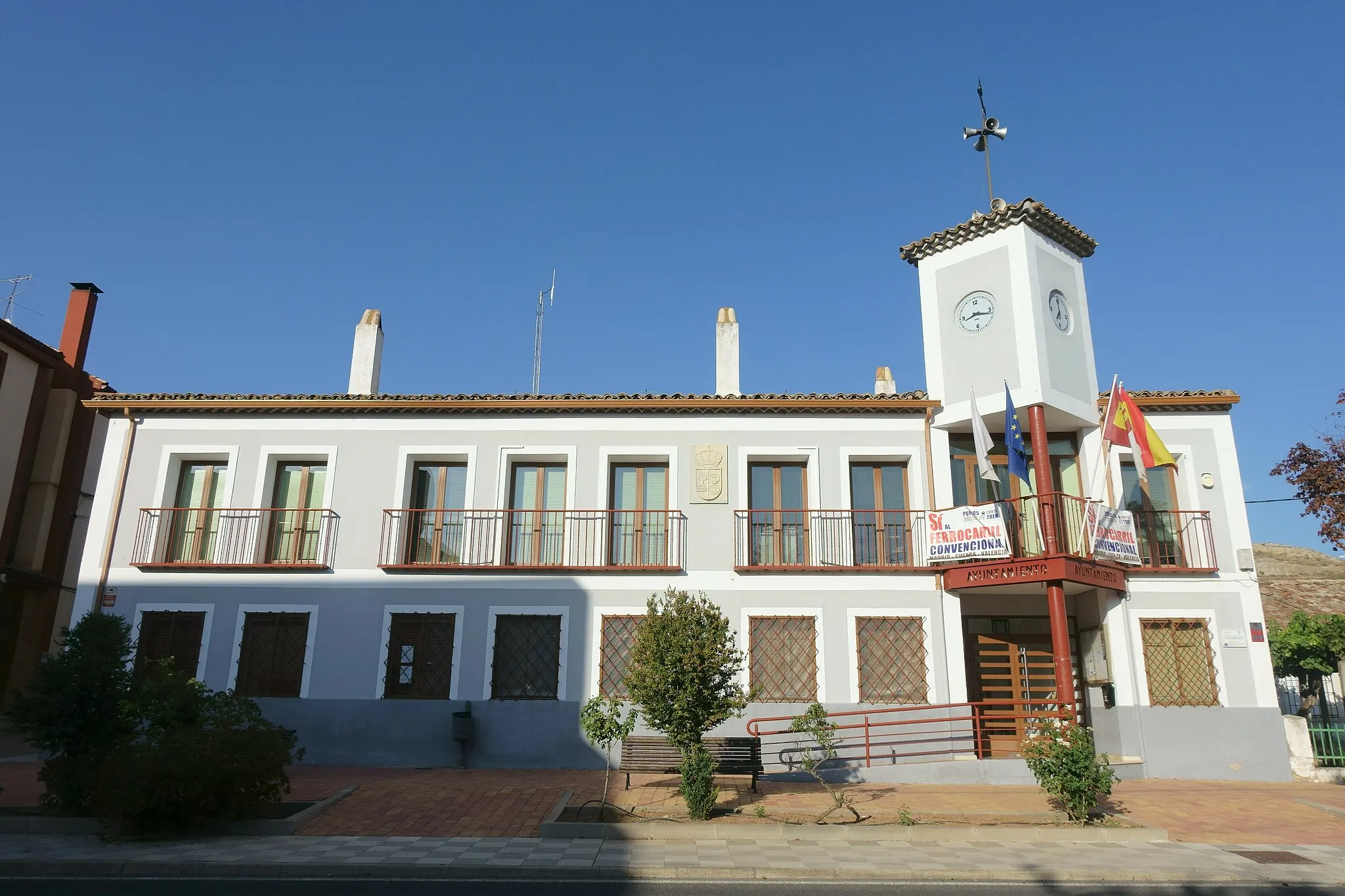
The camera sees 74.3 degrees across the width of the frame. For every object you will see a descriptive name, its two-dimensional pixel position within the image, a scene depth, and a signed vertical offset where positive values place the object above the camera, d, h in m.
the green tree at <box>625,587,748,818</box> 10.62 +0.11
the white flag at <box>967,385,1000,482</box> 15.62 +4.19
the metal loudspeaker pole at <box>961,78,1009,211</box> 18.56 +11.44
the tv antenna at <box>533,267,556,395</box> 22.66 +8.11
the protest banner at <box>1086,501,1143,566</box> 15.34 +2.78
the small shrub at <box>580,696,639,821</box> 10.54 -0.40
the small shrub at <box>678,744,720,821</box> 10.49 -1.08
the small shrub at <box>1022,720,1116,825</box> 10.67 -0.84
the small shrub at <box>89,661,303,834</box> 9.81 -0.89
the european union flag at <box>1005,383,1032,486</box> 15.49 +4.29
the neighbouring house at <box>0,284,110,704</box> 21.70 +4.96
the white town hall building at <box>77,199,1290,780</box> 15.66 +2.47
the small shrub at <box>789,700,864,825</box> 10.65 -0.43
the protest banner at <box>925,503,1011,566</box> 15.29 +2.74
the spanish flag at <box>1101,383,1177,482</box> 15.57 +4.55
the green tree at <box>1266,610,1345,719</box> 22.42 +1.37
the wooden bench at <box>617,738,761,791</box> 12.27 -0.87
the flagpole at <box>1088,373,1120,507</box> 15.88 +4.22
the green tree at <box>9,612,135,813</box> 10.72 -0.44
